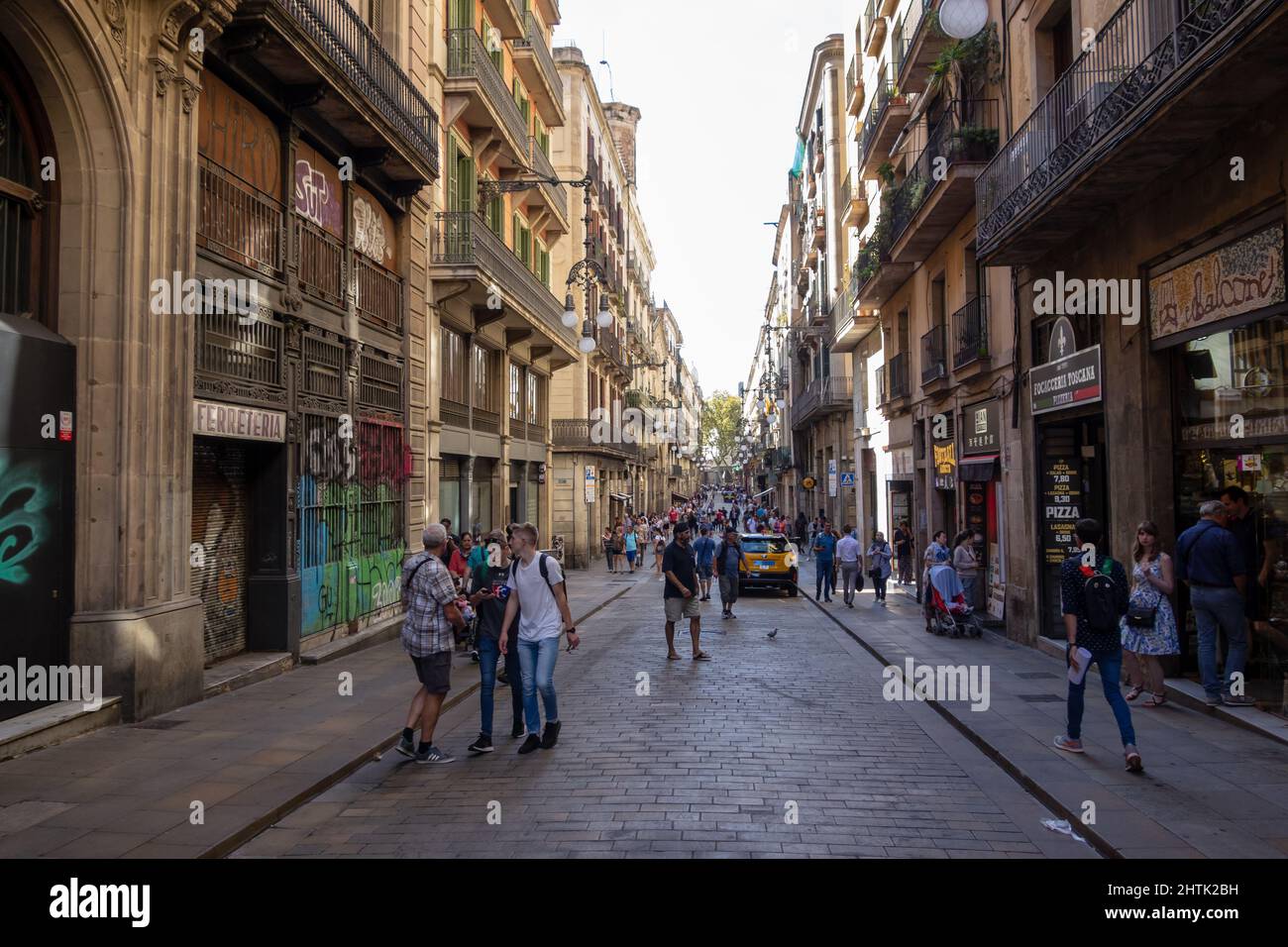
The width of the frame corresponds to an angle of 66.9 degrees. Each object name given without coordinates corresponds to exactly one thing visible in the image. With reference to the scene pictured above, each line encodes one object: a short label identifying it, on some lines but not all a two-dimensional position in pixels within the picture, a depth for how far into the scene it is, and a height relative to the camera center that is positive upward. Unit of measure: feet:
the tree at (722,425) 444.96 +36.55
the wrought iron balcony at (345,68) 34.83 +17.84
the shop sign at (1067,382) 39.37 +5.08
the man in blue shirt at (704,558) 69.15 -3.84
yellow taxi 76.54 -4.95
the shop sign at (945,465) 63.31 +2.39
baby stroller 50.34 -5.48
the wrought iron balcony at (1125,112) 24.87 +11.73
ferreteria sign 33.21 +3.25
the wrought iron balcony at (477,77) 60.44 +27.65
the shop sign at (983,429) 53.21 +4.12
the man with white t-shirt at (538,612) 25.48 -2.79
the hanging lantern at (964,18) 51.37 +25.73
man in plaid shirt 24.16 -3.06
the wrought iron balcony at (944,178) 52.80 +18.98
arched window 27.02 +8.61
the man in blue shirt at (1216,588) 27.91 -2.63
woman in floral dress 29.94 -3.33
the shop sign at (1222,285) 27.86 +6.71
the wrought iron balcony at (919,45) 58.39 +28.48
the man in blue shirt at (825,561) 70.08 -4.16
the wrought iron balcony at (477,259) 58.65 +16.00
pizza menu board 45.70 -0.32
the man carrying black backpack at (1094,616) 23.44 -2.82
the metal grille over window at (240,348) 33.73 +6.01
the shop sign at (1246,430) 28.48 +2.15
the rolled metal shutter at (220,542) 35.55 -1.16
